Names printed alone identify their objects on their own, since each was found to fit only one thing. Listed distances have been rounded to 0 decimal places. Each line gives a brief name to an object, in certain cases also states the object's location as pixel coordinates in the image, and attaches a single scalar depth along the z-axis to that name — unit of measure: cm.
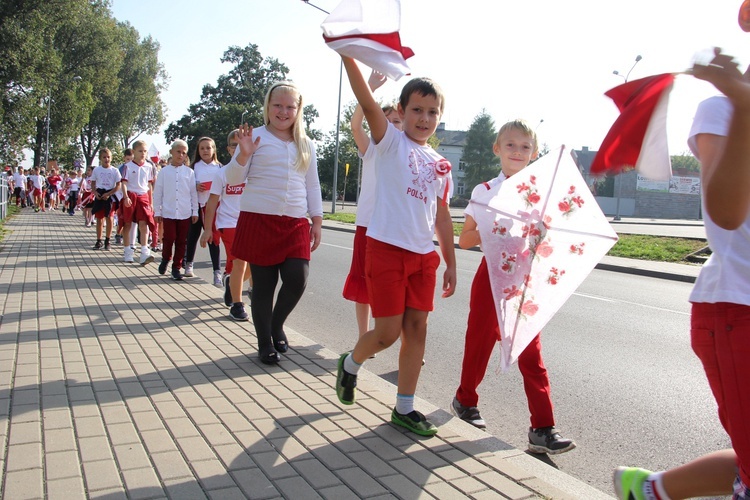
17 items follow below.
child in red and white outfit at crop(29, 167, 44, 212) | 3225
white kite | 359
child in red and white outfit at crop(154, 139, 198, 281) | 954
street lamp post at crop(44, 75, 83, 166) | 4861
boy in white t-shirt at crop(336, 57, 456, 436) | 357
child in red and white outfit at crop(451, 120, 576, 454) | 368
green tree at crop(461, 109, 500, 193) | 8244
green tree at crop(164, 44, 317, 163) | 8188
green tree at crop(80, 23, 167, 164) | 6812
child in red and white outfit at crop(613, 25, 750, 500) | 186
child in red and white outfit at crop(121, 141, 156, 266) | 1157
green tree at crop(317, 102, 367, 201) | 6512
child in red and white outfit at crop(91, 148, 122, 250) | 1314
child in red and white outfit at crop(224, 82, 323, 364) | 499
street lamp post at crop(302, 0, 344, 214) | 3638
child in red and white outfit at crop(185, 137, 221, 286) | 902
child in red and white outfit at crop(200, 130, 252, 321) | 651
